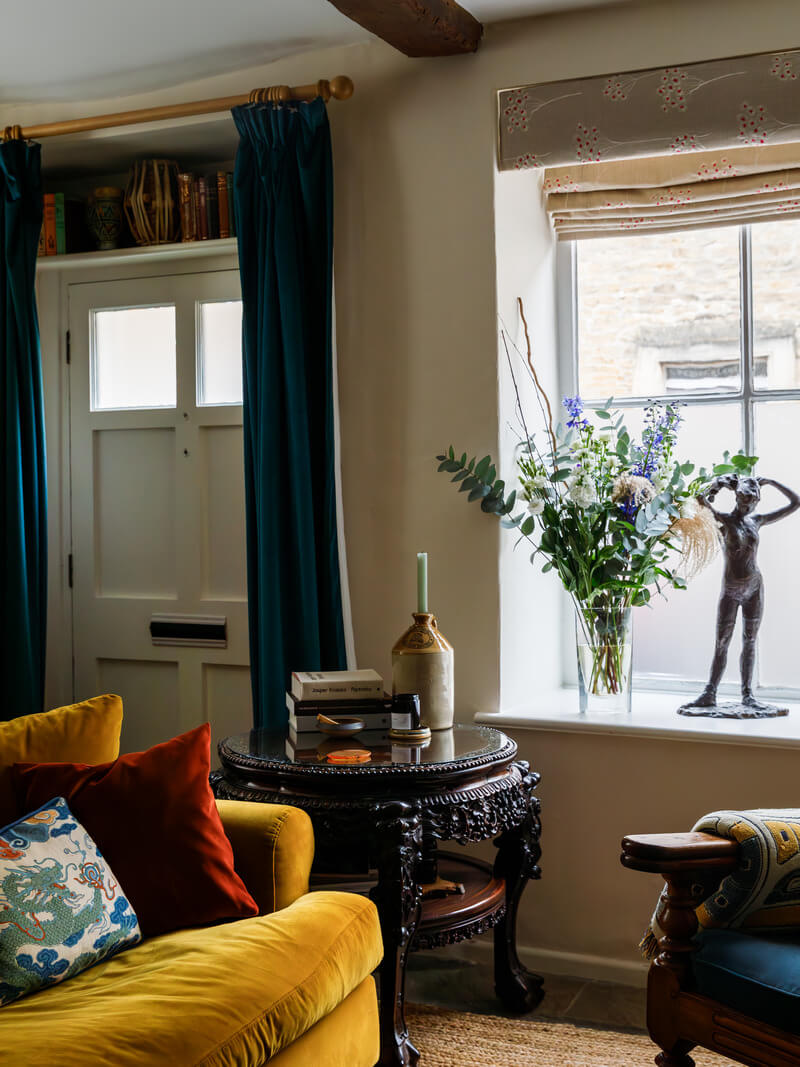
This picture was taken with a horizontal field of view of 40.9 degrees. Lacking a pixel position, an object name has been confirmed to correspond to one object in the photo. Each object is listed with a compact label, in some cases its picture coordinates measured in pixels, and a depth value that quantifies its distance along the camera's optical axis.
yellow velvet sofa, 1.48
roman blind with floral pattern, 2.53
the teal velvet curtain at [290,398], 2.79
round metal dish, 2.33
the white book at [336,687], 2.40
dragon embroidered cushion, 1.66
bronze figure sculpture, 2.71
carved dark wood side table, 2.11
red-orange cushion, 1.90
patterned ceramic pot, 3.25
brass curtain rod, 2.75
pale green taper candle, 2.48
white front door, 3.19
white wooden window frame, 2.89
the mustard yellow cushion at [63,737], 2.04
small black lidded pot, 2.34
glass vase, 2.71
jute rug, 2.26
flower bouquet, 2.67
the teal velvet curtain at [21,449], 3.10
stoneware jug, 2.44
